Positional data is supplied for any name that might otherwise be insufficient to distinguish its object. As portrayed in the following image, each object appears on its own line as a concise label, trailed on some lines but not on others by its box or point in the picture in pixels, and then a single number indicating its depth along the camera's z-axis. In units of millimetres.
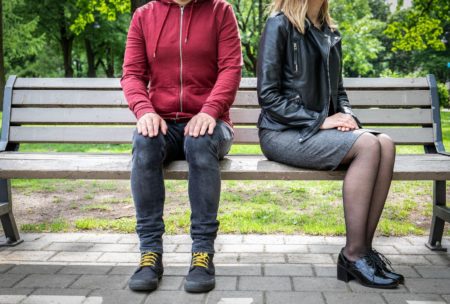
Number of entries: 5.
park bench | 3832
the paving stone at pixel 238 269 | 3230
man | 2861
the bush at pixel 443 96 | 27972
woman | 2873
